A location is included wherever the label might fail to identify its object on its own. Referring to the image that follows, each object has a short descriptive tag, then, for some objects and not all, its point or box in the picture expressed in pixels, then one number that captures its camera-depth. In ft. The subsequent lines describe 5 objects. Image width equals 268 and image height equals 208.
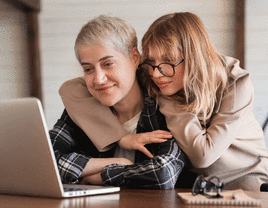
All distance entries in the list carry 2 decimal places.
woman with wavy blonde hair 5.75
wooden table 4.58
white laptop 4.60
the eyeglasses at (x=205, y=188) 4.61
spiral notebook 4.51
